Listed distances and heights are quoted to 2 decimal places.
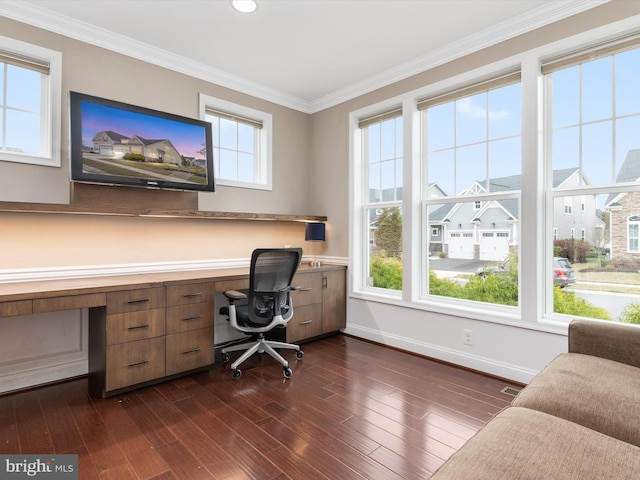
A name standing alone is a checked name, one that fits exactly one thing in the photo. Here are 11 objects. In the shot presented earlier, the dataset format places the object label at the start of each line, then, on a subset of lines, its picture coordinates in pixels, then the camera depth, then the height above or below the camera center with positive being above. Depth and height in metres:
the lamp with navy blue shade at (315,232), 4.08 +0.08
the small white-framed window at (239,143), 3.72 +1.07
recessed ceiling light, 2.51 +1.69
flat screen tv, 2.66 +0.77
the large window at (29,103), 2.60 +1.04
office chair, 2.80 -0.47
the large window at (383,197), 3.71 +0.45
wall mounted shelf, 2.55 +0.28
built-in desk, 2.24 -0.56
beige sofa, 0.94 -0.62
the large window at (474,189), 2.93 +0.45
